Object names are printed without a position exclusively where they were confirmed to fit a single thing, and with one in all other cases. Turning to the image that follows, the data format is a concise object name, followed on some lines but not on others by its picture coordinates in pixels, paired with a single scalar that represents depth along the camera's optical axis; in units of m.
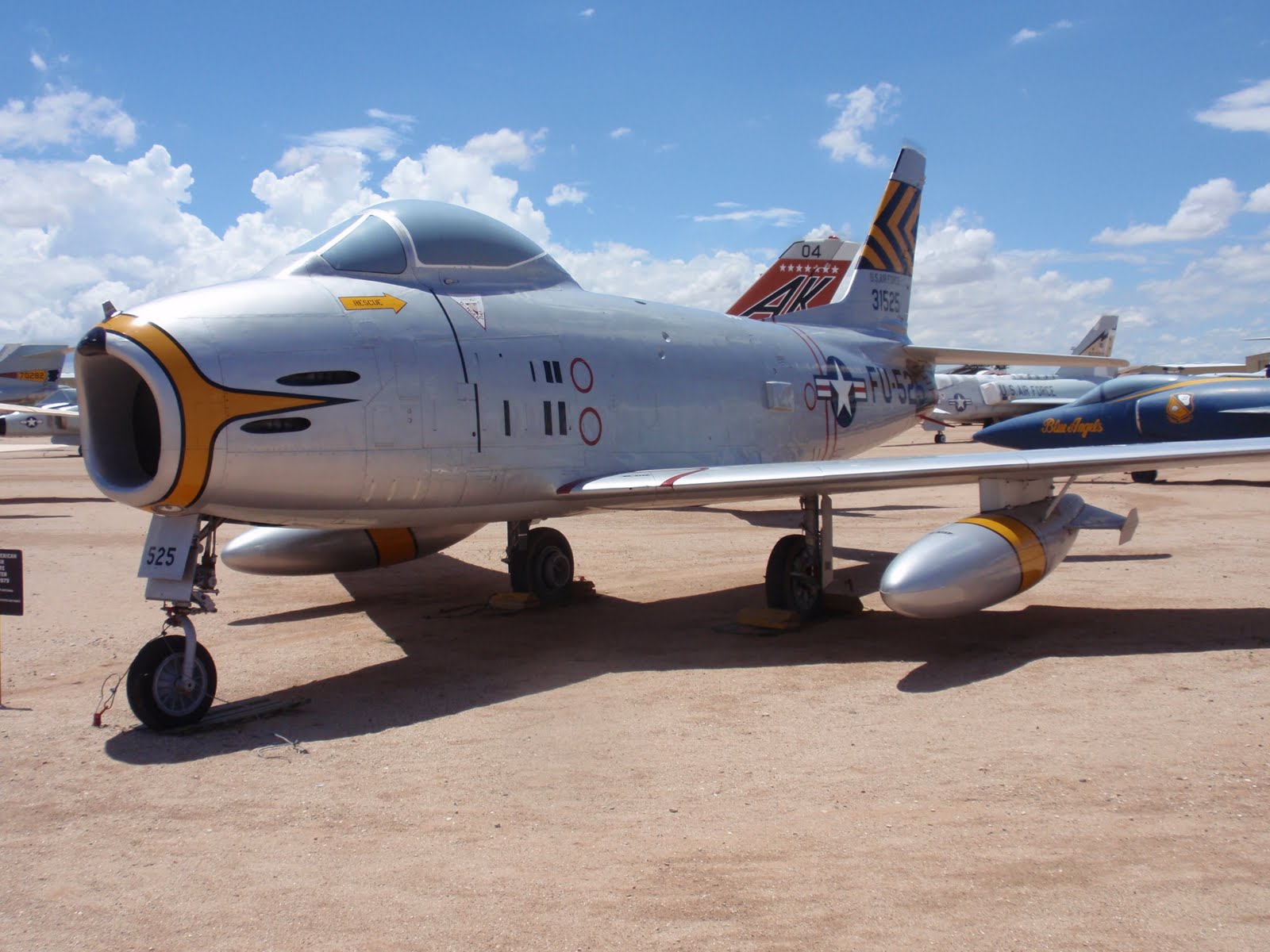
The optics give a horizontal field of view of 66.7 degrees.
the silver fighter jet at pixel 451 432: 5.73
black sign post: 6.21
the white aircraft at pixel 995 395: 42.56
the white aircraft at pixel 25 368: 35.78
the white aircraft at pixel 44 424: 27.89
